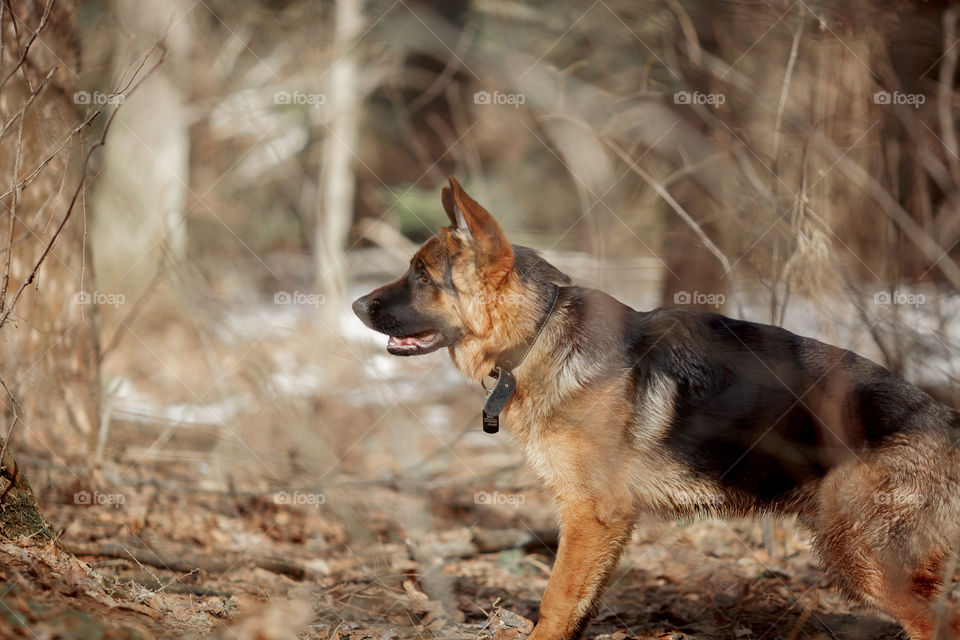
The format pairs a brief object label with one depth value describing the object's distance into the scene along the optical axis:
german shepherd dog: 3.78
